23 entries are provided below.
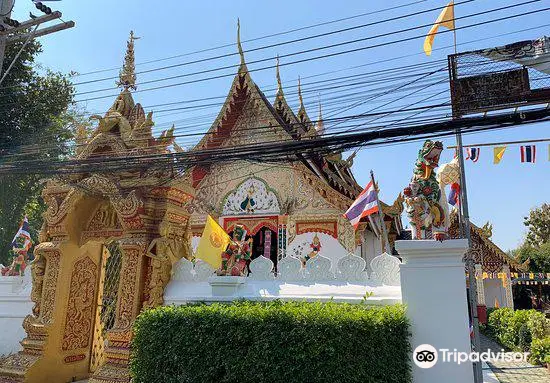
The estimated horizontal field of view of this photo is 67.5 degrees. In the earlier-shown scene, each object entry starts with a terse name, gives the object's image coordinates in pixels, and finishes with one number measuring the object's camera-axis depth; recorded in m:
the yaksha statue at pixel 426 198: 4.54
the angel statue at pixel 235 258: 5.81
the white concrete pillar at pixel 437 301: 4.13
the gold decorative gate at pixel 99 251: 6.12
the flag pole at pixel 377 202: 7.41
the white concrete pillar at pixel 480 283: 17.34
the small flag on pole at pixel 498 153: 10.41
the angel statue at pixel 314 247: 11.61
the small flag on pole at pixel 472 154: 10.86
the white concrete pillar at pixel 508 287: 17.50
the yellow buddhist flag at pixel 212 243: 6.75
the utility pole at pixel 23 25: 6.41
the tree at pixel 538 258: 28.05
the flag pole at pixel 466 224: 7.39
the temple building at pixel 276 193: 11.65
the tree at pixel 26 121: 15.00
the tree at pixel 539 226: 35.38
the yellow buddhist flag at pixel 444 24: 8.19
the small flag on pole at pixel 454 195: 8.23
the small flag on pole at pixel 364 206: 7.88
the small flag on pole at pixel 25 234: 10.02
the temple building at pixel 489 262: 17.23
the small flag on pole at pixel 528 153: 10.45
